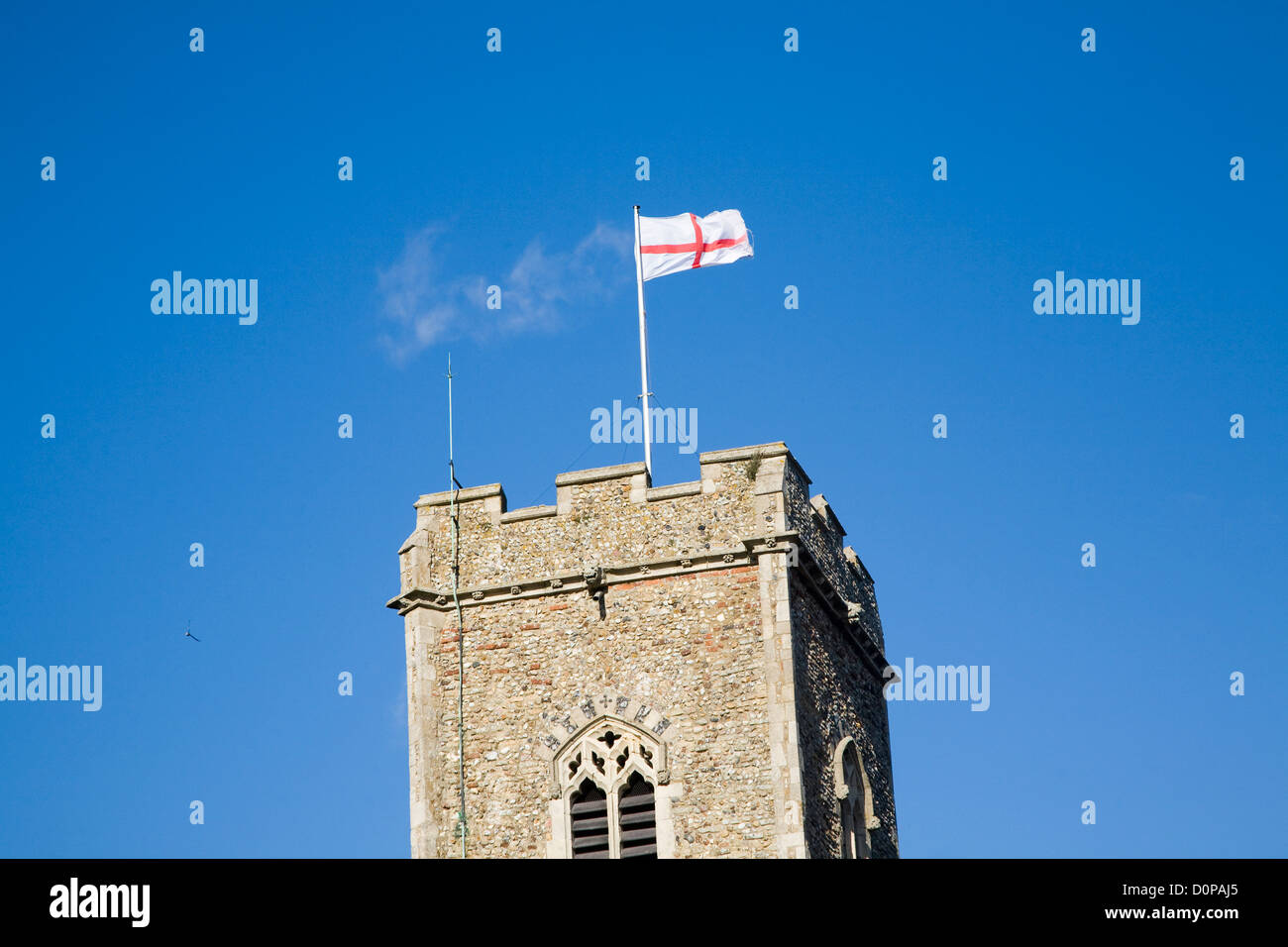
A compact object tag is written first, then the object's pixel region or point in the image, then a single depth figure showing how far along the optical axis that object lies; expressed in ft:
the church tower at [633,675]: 102.99
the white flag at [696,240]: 122.62
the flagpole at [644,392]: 111.43
